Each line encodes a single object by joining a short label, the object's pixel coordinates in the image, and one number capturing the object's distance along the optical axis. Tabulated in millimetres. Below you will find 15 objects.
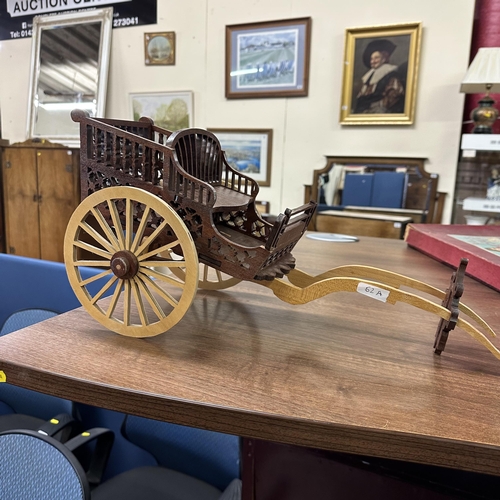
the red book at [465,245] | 763
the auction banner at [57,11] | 3027
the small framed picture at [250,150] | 2887
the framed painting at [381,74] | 2457
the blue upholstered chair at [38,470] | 571
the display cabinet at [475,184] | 2301
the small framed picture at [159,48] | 2994
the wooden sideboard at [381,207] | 2379
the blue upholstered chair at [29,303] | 1030
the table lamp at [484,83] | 2090
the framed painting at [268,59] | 2680
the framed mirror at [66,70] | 3150
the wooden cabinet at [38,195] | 2891
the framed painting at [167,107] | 3031
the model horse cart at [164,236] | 498
